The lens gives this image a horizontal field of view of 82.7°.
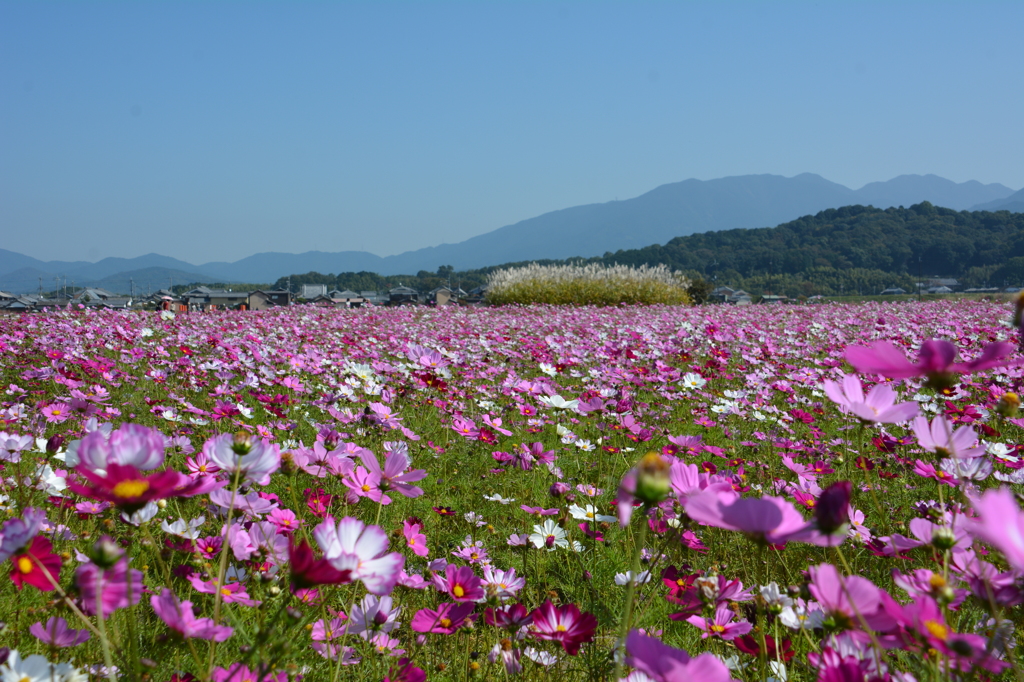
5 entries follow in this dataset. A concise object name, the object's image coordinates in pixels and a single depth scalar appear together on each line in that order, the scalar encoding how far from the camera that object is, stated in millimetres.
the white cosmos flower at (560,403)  2043
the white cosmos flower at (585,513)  1561
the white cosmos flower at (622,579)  1312
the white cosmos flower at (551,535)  1450
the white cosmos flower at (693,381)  3401
